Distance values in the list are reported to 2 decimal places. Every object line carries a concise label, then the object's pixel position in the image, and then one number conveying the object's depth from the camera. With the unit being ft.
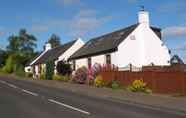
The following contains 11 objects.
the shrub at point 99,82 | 56.45
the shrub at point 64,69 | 82.73
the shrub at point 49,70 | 83.73
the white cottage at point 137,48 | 65.64
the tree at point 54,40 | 235.25
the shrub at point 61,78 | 74.81
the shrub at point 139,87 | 44.88
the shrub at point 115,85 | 50.88
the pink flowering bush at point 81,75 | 63.58
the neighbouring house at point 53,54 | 96.02
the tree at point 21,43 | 188.85
